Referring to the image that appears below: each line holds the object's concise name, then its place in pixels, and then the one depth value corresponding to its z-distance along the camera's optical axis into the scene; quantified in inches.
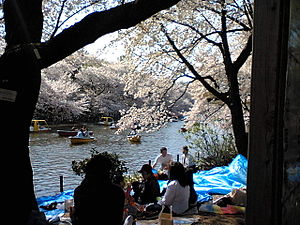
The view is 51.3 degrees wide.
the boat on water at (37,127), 950.4
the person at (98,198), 106.9
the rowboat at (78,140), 768.3
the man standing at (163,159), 327.0
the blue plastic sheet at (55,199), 248.1
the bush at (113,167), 216.7
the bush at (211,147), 428.8
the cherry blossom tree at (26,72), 129.0
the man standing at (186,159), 331.0
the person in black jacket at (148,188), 217.8
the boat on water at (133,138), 811.4
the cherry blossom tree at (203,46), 305.4
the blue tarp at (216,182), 259.2
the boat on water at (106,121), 1257.4
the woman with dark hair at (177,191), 188.7
